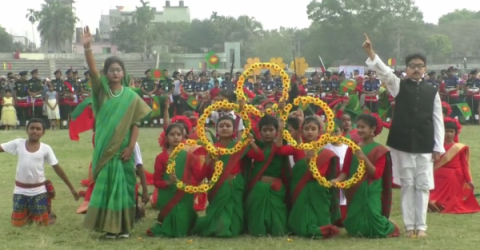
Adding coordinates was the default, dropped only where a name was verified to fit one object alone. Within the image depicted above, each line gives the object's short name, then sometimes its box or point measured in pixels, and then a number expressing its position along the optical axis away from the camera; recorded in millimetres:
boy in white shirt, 7883
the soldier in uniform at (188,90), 22844
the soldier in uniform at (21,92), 21734
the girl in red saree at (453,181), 8805
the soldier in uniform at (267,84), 21214
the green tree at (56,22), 78188
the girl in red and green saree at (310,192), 7230
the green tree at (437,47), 67000
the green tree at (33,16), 81288
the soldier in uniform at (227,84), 20291
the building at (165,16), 111625
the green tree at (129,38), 75375
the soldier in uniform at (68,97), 22297
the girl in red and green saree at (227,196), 7293
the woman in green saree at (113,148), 7020
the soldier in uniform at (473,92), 23406
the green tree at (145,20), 75312
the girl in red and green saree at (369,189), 7203
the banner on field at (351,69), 36569
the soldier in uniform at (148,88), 22531
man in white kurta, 7219
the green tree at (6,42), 87188
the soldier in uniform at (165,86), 22656
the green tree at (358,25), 65000
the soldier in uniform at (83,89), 22041
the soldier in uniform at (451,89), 22969
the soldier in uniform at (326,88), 22219
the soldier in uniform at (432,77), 22134
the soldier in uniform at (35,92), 21734
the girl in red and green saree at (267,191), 7301
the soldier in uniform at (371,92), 21953
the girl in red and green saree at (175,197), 7324
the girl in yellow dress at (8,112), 21562
